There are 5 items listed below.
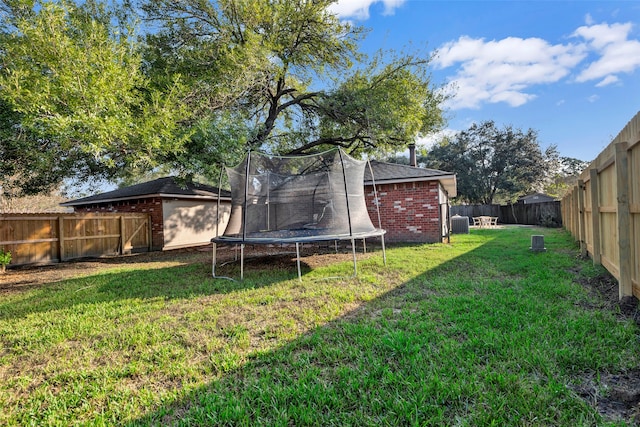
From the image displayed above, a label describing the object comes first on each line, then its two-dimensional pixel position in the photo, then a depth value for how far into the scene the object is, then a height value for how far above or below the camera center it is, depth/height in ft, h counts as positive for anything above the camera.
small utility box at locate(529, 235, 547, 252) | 22.98 -2.40
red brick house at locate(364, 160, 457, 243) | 31.27 +1.40
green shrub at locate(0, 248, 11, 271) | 22.44 -2.43
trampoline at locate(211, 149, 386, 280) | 18.57 +1.34
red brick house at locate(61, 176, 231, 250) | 37.37 +2.07
